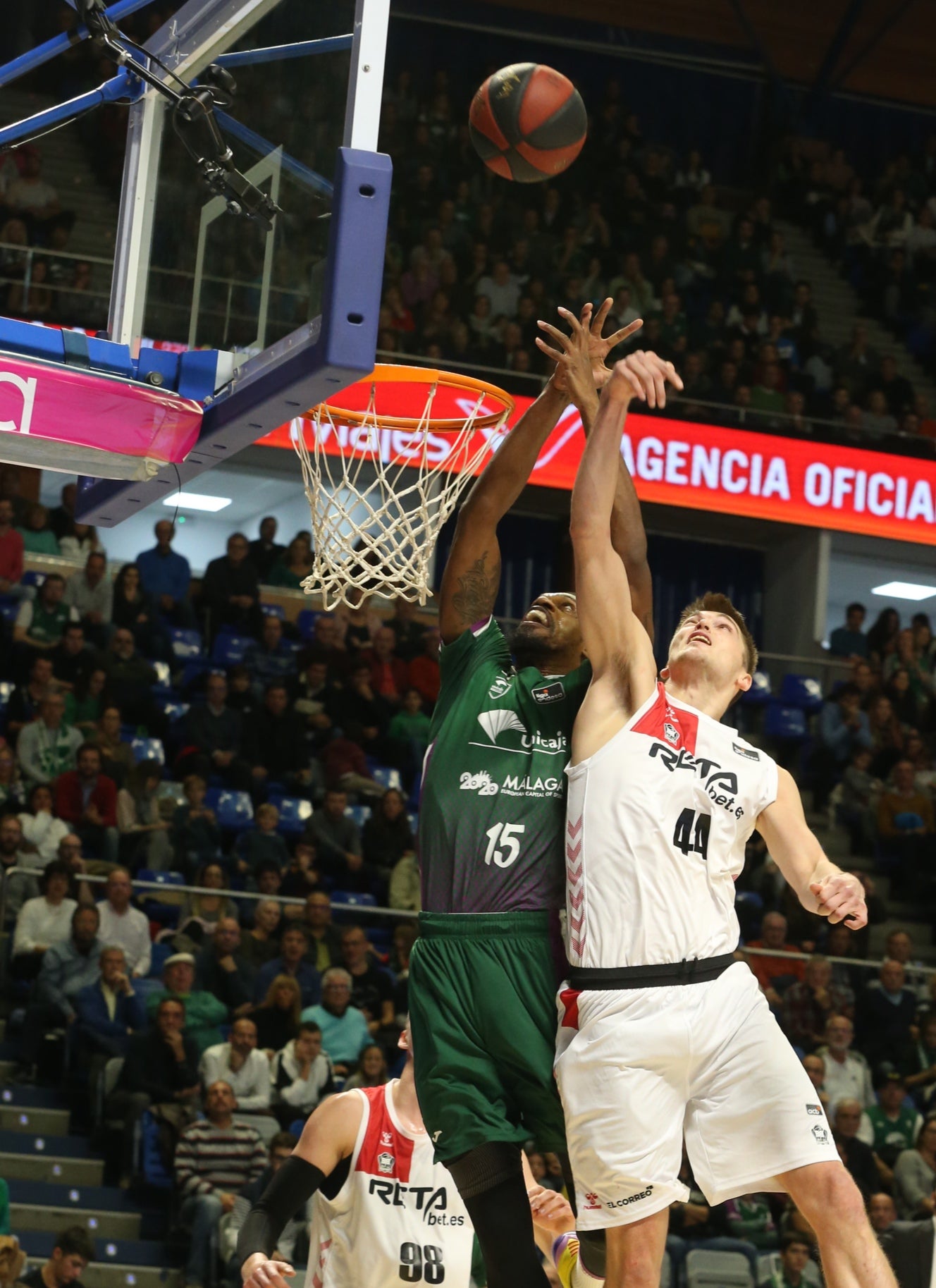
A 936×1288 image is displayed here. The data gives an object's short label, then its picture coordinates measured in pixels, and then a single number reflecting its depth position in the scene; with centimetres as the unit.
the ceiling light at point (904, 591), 1842
